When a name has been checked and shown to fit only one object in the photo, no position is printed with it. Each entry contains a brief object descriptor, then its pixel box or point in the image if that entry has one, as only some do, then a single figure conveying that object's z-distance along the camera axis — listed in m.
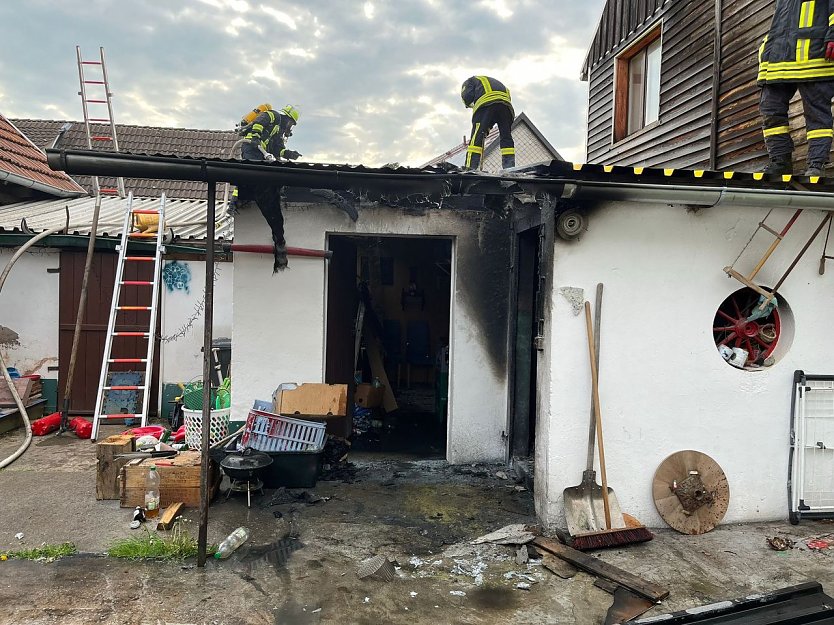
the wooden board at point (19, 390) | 7.82
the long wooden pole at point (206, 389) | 4.10
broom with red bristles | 4.39
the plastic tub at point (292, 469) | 5.56
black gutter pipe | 3.86
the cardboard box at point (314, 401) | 5.91
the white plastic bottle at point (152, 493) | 4.93
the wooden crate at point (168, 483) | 5.14
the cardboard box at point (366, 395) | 8.56
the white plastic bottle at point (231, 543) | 4.22
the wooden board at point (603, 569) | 3.73
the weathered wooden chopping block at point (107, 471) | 5.34
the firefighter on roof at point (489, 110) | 7.52
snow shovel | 4.59
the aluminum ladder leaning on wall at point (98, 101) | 9.73
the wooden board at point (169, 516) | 4.70
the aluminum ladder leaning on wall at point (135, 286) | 7.14
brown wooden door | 8.39
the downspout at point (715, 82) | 7.20
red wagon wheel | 5.02
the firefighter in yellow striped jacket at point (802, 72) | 4.86
